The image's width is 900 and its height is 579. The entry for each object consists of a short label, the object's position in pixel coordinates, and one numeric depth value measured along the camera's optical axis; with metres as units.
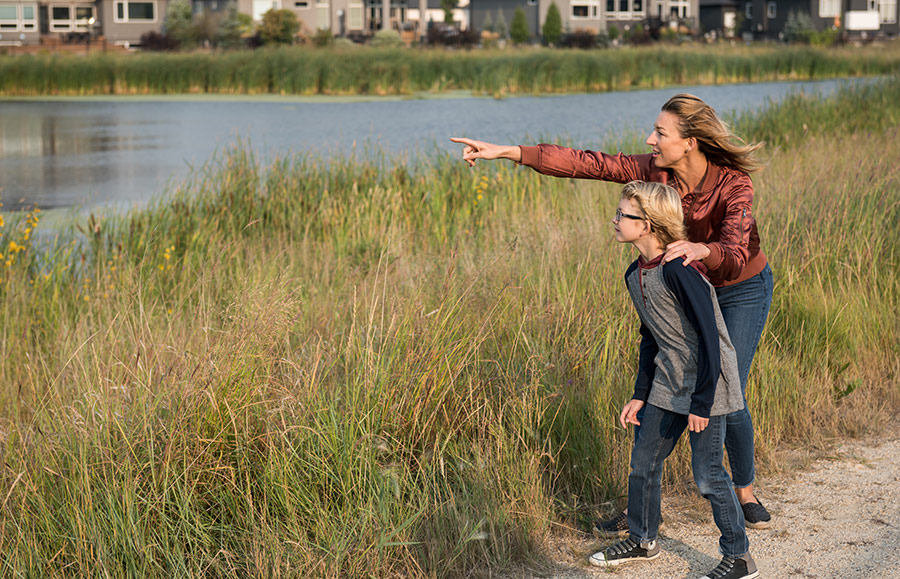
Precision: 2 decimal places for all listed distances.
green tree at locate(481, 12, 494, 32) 55.18
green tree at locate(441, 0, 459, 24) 56.69
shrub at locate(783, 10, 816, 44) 54.81
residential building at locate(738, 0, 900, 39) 60.53
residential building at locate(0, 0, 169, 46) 52.53
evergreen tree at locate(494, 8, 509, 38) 54.03
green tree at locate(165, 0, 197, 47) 47.97
